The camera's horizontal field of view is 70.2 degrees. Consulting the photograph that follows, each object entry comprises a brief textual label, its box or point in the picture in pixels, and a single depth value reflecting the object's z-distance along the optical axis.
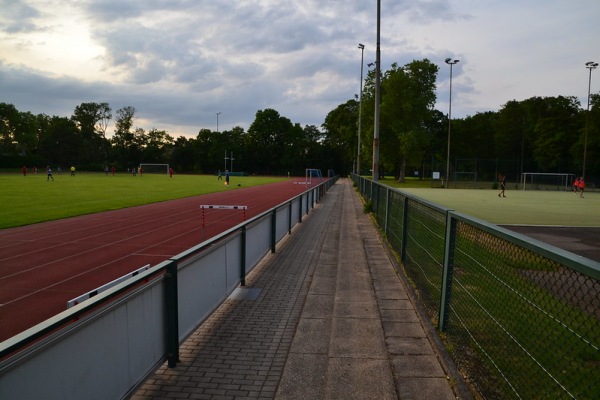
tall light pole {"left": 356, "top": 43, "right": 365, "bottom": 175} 46.68
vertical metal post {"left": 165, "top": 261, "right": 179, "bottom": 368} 3.90
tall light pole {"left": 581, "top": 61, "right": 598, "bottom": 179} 49.31
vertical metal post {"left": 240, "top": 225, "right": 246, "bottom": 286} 6.70
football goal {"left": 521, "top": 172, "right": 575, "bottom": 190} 53.19
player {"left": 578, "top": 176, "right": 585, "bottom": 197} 38.72
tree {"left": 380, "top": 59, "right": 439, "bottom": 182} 57.59
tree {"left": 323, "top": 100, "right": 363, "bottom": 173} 77.68
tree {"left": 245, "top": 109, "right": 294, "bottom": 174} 94.62
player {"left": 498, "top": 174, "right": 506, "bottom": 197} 33.47
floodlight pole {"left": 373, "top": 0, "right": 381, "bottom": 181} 19.28
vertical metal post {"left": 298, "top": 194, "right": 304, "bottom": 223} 14.88
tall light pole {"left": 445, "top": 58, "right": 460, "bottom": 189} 48.31
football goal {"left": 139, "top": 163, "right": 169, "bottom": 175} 94.62
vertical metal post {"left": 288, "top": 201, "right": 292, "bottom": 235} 12.07
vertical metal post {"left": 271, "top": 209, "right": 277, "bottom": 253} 9.41
